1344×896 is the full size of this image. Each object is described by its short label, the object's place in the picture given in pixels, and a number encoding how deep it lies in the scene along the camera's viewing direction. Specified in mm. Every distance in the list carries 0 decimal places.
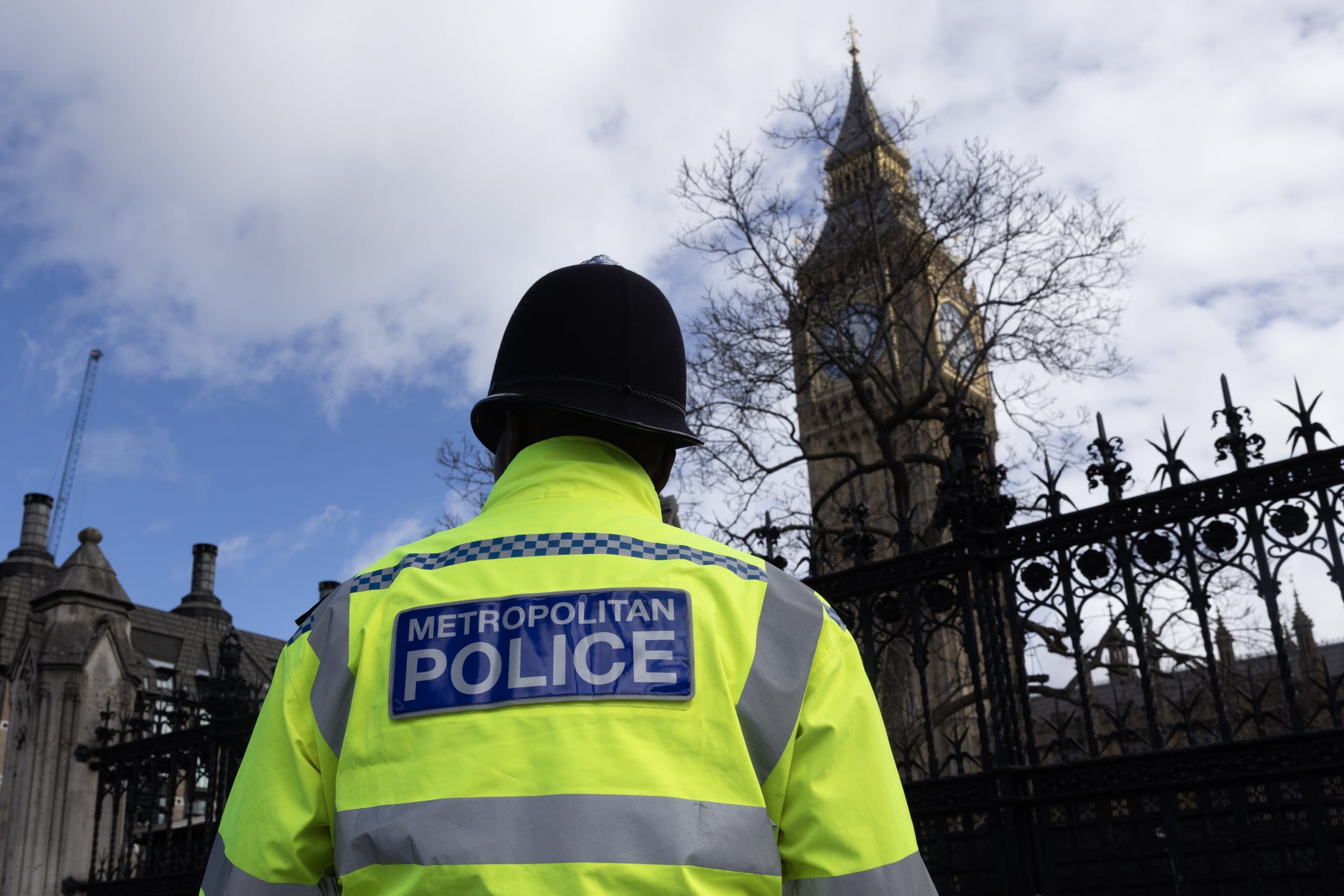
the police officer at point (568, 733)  1441
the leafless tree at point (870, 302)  12914
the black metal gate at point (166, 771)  8906
